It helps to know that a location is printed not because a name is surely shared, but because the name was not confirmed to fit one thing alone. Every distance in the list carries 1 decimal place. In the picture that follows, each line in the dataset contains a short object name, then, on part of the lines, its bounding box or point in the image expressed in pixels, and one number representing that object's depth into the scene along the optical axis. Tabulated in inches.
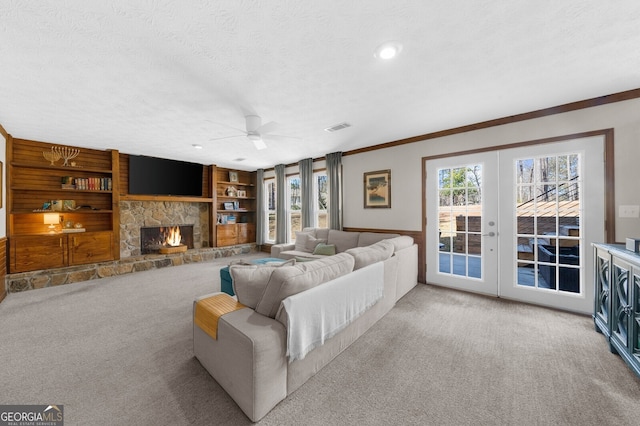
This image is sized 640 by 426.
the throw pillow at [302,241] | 215.0
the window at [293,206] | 270.5
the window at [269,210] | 297.1
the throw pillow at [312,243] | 210.4
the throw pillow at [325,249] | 193.0
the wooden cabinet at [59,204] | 167.8
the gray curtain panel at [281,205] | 267.7
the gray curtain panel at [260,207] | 296.8
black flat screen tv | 218.4
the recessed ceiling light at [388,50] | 74.9
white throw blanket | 65.3
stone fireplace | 221.9
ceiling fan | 126.7
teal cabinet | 73.2
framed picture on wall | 188.4
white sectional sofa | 59.4
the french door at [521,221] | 118.4
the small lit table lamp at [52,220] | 181.6
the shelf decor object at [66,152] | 187.6
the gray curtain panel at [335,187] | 216.4
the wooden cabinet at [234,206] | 279.0
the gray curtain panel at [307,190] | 241.0
